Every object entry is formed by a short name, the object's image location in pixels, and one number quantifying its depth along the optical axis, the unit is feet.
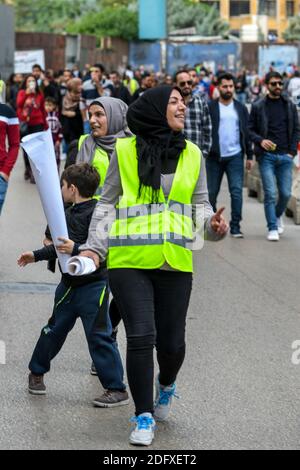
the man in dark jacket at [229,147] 44.04
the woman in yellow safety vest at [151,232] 18.80
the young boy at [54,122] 64.85
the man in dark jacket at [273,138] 44.14
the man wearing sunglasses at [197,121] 41.96
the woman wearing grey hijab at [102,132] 24.32
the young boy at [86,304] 21.54
